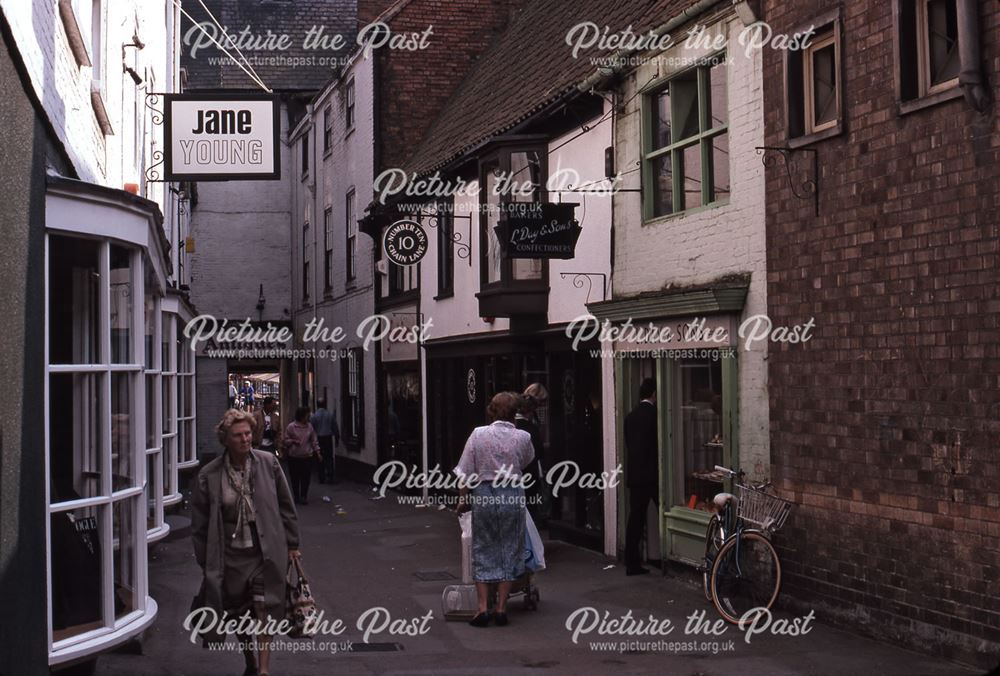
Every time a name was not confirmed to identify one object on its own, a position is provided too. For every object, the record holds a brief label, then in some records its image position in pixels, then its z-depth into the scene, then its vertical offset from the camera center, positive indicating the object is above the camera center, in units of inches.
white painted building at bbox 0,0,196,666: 277.7 -2.0
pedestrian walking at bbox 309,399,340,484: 1061.8 -68.7
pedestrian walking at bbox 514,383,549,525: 502.6 -29.4
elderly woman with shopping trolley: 409.7 -51.7
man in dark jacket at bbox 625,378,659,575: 506.3 -47.6
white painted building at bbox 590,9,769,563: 445.1 +40.0
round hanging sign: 848.3 +79.6
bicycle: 406.3 -68.5
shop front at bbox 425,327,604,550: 600.7 -22.9
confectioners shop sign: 560.4 +58.1
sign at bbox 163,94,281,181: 456.1 +84.3
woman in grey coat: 301.9 -42.7
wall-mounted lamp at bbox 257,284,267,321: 1488.7 +64.6
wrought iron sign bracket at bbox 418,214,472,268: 797.2 +73.0
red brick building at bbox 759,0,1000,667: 323.6 +11.3
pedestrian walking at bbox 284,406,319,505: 851.4 -63.6
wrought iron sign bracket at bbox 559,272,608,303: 577.0 +36.7
